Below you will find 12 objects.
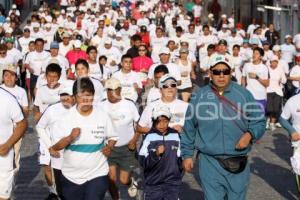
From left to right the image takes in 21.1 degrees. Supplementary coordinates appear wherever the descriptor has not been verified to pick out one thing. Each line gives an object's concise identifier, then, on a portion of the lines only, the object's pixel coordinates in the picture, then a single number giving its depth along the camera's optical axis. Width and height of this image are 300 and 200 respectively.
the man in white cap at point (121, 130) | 9.88
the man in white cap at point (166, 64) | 13.91
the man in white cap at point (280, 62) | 16.67
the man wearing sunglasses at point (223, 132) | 7.47
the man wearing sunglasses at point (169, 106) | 9.60
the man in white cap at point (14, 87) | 11.26
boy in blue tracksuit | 8.41
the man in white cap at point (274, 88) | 16.30
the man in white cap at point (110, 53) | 18.30
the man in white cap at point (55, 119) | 9.30
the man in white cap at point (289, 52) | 19.91
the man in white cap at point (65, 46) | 19.56
